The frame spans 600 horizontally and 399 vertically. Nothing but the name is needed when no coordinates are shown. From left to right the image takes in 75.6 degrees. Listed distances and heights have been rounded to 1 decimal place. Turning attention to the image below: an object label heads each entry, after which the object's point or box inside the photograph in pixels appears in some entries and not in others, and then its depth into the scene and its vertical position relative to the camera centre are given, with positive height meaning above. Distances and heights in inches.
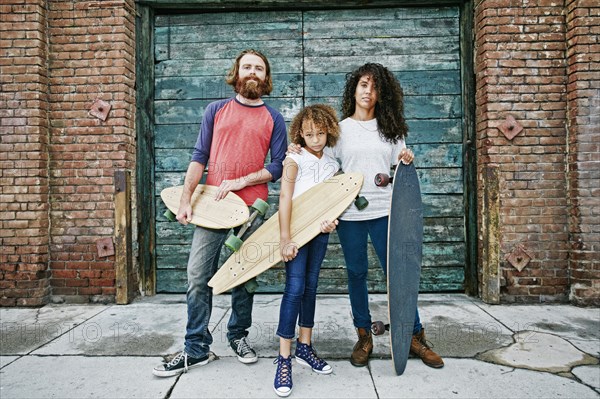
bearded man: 91.7 +7.0
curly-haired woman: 92.1 +7.7
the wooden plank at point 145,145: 155.7 +22.2
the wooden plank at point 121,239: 145.6 -14.7
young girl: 84.2 -10.2
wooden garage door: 156.0 +47.3
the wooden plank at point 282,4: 155.7 +78.8
